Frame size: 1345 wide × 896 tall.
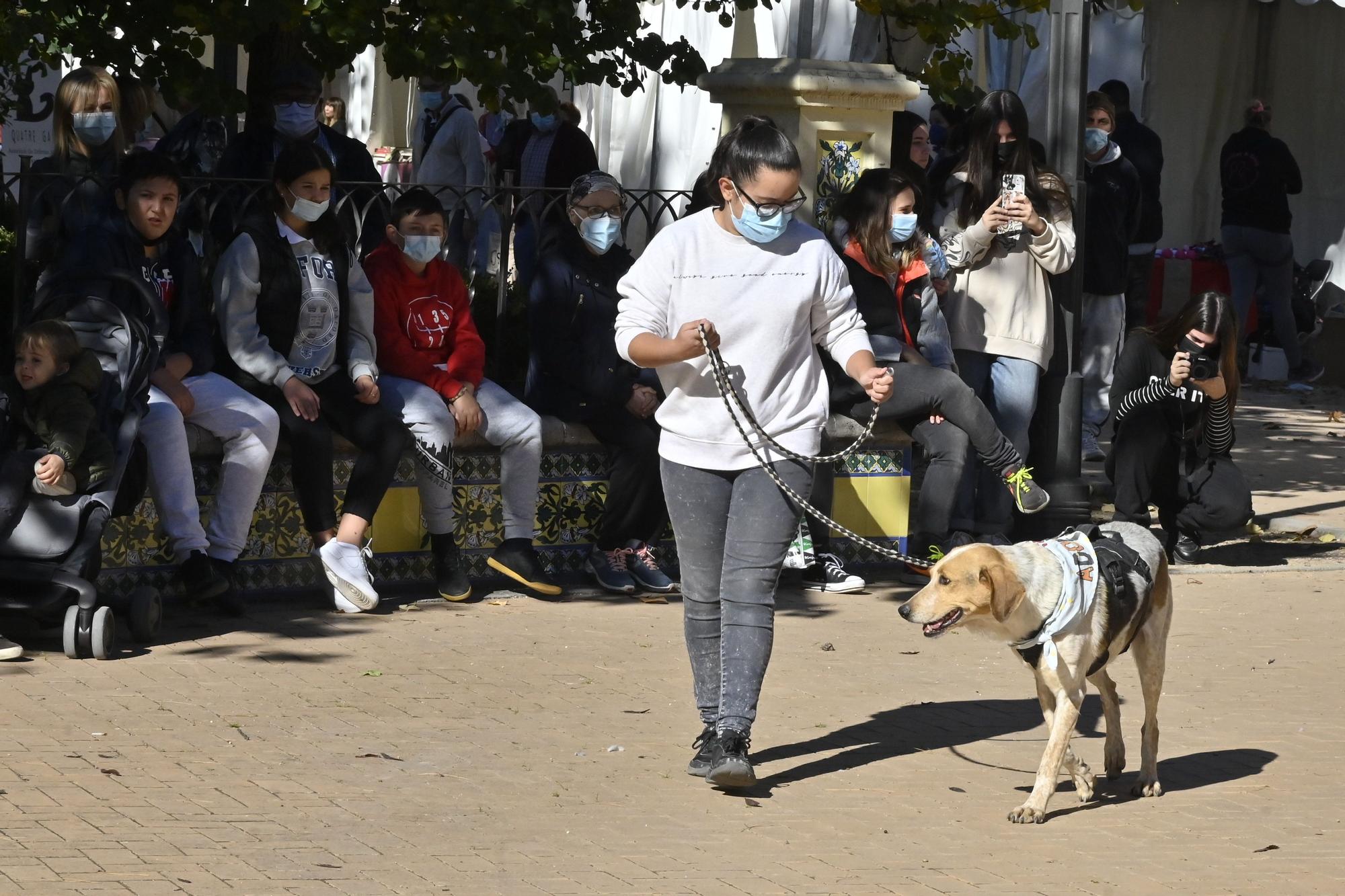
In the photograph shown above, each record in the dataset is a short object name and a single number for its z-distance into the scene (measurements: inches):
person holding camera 773.9
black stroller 584.1
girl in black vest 662.5
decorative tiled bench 656.4
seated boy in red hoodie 689.6
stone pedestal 775.1
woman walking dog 482.0
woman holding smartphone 771.4
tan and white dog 467.5
